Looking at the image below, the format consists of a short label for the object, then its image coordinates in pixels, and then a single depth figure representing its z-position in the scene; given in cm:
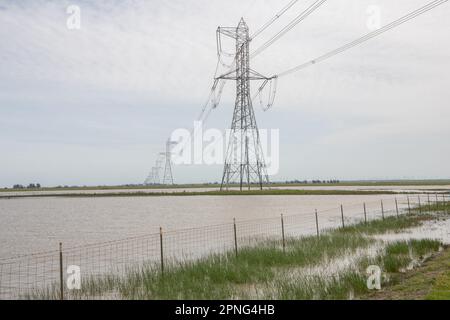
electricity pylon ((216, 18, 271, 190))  7525
